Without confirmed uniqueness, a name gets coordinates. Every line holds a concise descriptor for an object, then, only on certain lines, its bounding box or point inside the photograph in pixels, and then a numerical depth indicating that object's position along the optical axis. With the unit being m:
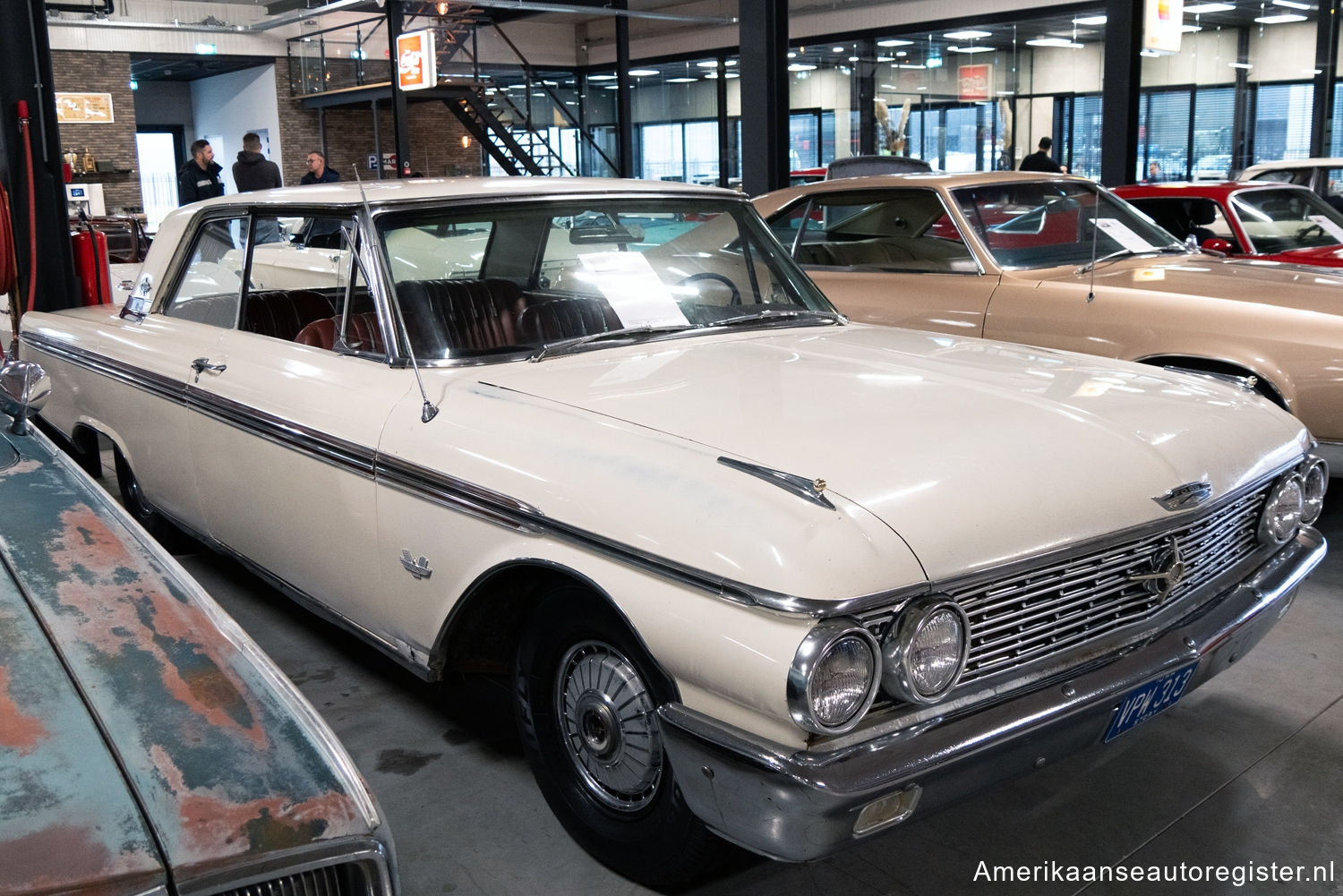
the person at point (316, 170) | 12.66
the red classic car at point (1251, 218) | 7.27
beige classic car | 4.52
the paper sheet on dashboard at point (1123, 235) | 5.74
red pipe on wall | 7.20
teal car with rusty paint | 1.16
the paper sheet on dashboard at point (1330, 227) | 7.66
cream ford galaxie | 1.96
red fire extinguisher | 8.27
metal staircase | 20.88
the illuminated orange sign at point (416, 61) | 18.64
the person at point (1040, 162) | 12.89
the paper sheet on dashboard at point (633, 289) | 3.21
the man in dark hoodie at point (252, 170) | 11.69
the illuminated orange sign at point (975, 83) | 17.55
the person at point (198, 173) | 12.20
